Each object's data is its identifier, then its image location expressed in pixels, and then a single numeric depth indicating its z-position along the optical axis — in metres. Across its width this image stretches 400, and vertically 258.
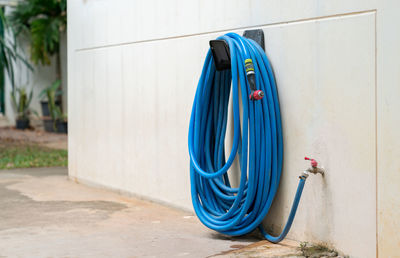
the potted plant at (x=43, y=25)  11.05
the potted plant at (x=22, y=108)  11.72
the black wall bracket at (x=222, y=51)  3.37
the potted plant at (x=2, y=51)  7.51
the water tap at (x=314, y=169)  3.03
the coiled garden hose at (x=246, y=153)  3.19
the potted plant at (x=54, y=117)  11.09
